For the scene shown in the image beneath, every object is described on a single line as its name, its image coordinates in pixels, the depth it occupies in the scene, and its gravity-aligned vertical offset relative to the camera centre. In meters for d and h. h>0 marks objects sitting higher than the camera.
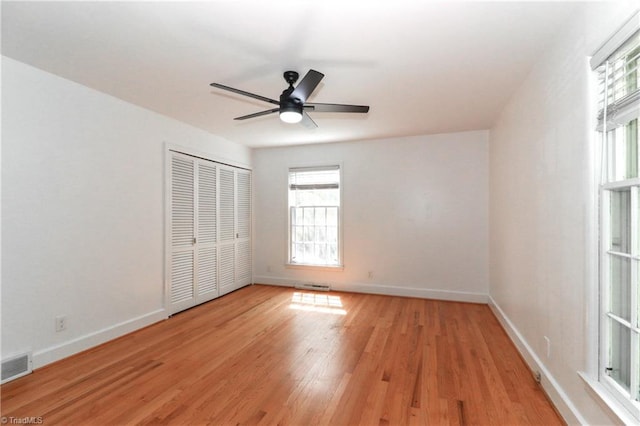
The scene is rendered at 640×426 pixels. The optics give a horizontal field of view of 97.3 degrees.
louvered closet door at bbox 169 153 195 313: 3.85 -0.29
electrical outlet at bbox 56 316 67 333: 2.62 -1.05
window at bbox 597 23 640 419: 1.33 -0.07
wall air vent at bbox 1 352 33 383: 2.25 -1.27
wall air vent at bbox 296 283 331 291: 5.06 -1.36
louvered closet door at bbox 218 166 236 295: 4.75 -0.30
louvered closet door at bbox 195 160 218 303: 4.27 -0.34
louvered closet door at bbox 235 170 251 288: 5.20 -0.31
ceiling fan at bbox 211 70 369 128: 2.17 +0.92
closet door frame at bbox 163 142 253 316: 3.71 -0.16
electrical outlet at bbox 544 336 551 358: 2.07 -0.99
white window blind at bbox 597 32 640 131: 1.32 +0.64
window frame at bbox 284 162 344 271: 5.03 -0.31
